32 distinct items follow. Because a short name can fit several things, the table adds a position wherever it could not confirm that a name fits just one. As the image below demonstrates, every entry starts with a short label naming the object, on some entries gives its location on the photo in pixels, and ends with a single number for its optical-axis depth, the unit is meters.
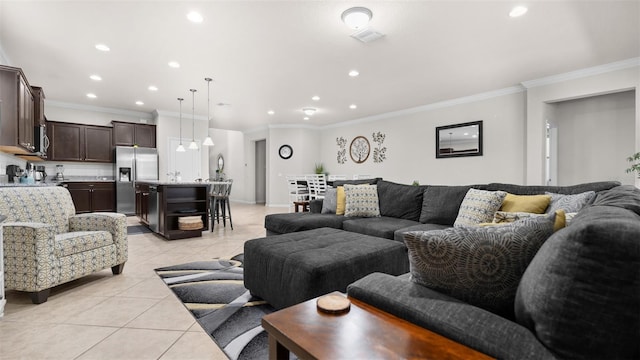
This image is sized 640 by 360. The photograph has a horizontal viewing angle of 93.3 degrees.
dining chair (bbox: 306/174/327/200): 6.51
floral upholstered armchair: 2.19
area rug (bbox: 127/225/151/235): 5.04
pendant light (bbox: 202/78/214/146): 4.90
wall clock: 9.23
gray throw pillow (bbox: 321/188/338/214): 3.92
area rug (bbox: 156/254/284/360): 1.69
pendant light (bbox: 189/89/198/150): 6.01
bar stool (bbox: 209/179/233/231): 5.38
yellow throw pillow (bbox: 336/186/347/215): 3.78
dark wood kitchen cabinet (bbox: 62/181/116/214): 6.29
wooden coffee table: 0.73
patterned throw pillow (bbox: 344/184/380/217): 3.64
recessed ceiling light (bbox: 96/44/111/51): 3.65
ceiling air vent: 3.22
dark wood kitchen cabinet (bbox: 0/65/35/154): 3.41
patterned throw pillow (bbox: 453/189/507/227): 2.54
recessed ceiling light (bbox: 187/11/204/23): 2.94
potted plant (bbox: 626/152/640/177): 3.69
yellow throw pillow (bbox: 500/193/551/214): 2.30
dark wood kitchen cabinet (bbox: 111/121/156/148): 6.80
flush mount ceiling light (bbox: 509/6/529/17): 2.82
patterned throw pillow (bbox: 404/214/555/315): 0.85
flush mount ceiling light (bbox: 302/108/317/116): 7.11
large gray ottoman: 1.76
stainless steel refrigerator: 6.66
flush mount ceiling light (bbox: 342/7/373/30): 2.80
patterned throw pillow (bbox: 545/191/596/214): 2.06
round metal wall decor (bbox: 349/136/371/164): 8.20
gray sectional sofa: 0.58
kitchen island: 4.49
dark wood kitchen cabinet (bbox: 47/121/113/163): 6.28
